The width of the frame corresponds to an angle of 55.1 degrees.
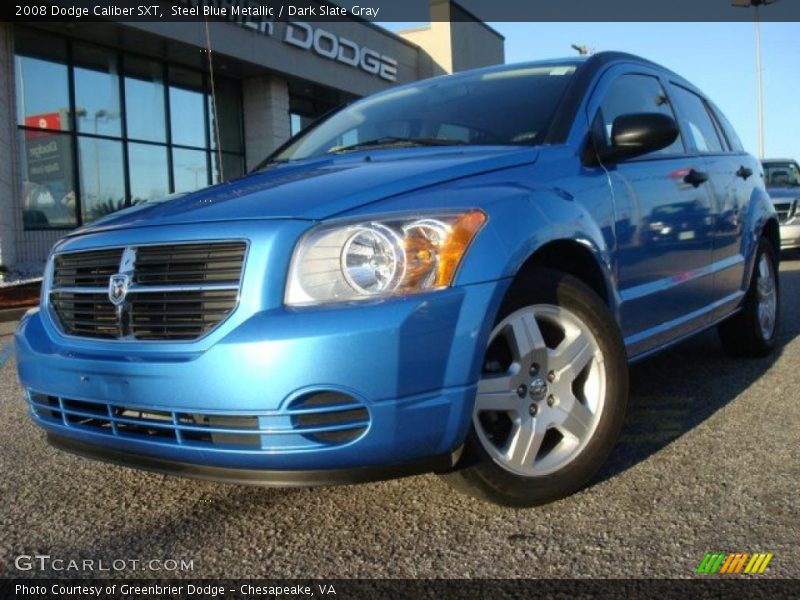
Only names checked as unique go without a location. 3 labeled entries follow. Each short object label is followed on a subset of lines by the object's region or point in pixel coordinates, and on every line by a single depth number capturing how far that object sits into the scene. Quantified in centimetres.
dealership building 1257
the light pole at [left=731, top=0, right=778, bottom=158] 2973
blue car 208
